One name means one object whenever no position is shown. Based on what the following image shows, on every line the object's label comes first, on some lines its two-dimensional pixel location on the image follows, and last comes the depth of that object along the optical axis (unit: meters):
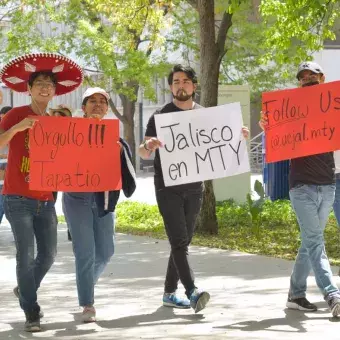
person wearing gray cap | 7.68
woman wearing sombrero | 7.36
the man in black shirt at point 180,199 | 7.86
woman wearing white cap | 7.67
